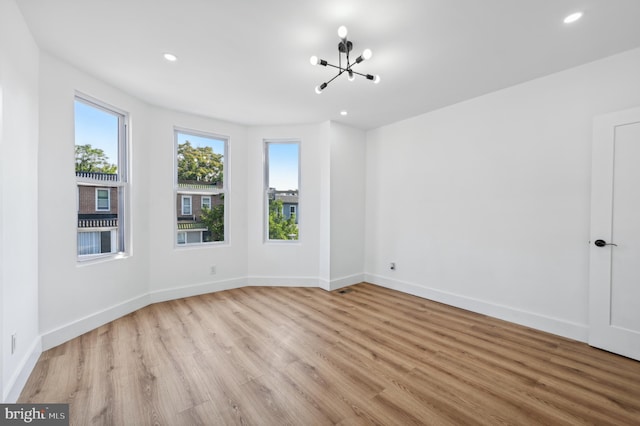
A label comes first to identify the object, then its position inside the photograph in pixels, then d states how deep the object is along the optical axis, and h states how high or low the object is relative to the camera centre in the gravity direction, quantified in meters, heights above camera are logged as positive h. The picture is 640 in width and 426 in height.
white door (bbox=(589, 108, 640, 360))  2.39 -0.24
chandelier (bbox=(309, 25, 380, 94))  2.00 +1.37
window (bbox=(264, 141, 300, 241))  4.68 +0.35
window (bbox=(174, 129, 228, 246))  4.09 +0.34
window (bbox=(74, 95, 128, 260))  2.91 +0.38
